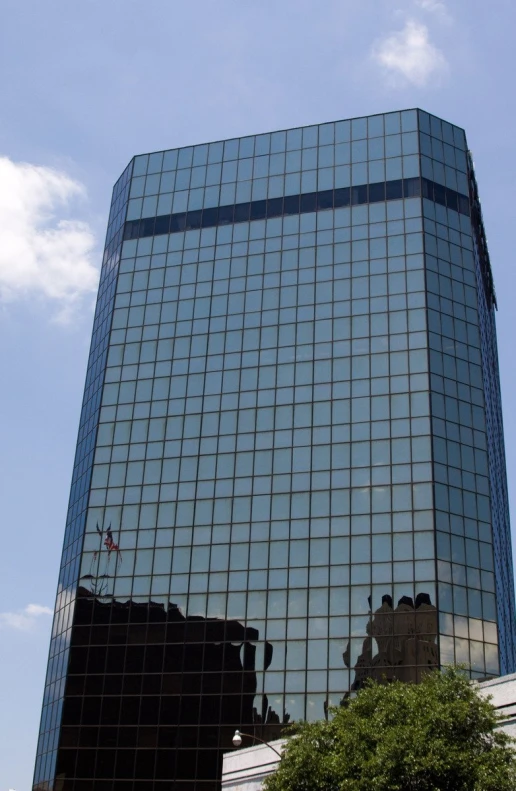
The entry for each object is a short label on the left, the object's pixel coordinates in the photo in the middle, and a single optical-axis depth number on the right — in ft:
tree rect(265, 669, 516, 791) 115.44
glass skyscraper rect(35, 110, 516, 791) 207.92
